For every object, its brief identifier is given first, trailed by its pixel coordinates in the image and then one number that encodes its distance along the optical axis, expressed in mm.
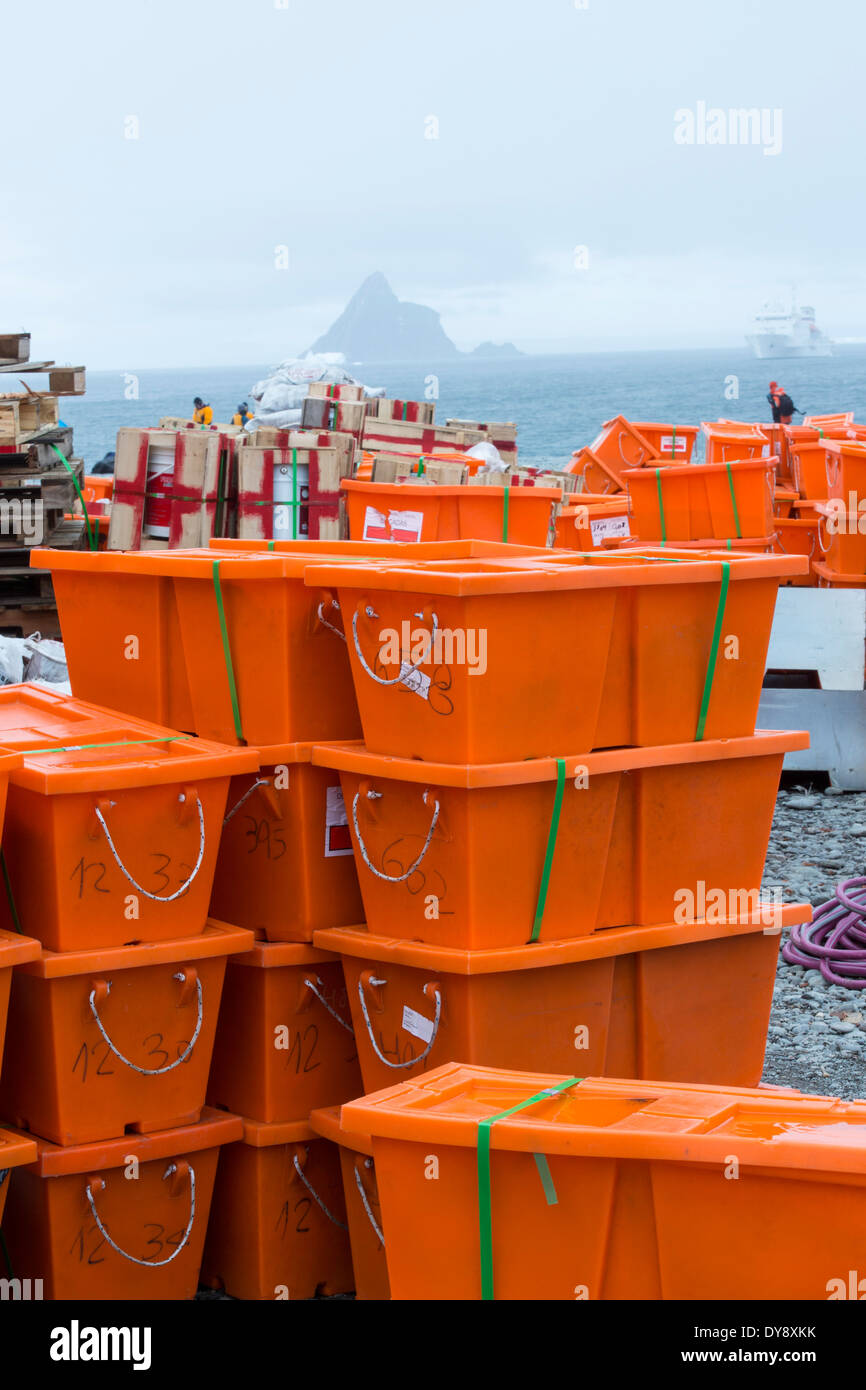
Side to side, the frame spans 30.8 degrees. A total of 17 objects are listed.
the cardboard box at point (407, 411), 13219
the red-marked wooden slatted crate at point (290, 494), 8141
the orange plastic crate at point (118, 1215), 4066
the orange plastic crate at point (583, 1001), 4105
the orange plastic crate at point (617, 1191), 2729
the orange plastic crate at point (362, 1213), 4285
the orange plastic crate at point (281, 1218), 4434
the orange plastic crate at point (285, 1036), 4410
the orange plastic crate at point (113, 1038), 3988
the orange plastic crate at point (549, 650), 3936
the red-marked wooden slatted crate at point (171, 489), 8086
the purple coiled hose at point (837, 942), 6852
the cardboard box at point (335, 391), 14766
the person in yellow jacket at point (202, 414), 21391
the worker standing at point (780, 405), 21859
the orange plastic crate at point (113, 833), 3930
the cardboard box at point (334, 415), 11266
